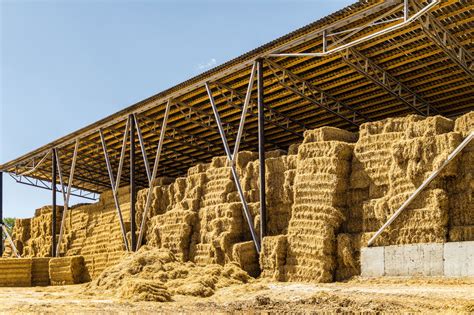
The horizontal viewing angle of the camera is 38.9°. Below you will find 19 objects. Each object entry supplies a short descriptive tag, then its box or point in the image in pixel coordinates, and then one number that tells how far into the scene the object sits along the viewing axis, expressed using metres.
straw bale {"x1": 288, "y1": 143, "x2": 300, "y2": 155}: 23.32
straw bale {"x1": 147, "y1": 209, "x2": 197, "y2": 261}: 26.36
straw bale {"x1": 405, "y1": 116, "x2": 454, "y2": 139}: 18.23
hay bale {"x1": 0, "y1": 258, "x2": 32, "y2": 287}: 33.53
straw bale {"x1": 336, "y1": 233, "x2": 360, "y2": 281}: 19.45
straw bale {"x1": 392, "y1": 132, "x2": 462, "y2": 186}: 17.70
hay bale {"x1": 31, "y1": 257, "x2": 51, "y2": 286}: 34.00
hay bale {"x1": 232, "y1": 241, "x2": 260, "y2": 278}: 23.03
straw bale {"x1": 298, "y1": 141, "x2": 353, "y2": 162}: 20.38
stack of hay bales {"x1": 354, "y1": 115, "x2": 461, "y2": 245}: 17.72
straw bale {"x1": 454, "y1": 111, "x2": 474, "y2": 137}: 17.80
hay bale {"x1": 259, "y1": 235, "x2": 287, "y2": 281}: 21.20
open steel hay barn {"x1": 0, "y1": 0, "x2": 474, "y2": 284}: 21.09
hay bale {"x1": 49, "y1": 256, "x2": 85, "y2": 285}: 32.91
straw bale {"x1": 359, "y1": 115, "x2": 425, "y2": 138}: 19.03
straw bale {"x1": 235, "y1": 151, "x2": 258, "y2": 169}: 25.11
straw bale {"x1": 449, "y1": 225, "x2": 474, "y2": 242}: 17.08
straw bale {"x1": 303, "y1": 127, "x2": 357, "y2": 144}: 21.08
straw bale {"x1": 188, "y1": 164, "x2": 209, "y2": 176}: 27.05
